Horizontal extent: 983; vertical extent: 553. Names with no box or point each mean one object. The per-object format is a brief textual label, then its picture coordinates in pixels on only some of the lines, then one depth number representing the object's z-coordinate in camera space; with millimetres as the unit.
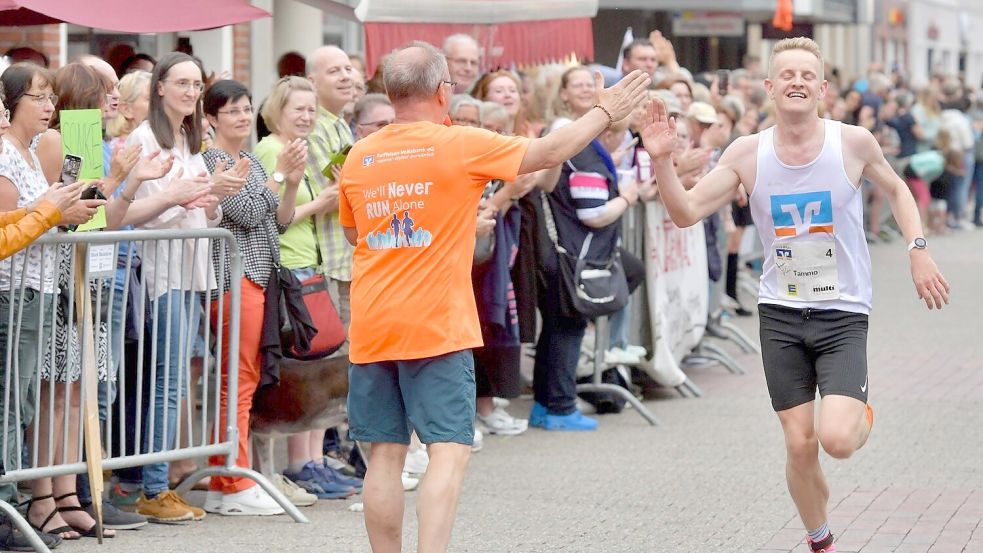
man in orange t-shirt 10812
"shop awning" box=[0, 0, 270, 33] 15070
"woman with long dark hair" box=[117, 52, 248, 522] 13820
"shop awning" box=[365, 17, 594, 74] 20750
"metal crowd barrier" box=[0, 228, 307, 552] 12891
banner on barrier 21062
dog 15422
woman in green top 15516
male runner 12141
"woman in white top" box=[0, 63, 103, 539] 12758
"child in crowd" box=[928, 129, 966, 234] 47781
